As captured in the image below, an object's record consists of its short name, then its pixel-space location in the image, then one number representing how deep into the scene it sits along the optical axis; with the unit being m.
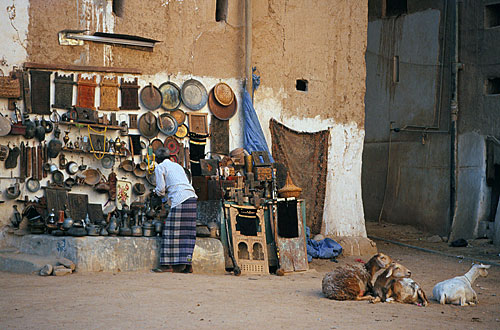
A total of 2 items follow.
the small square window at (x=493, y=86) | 14.23
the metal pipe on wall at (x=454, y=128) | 14.17
